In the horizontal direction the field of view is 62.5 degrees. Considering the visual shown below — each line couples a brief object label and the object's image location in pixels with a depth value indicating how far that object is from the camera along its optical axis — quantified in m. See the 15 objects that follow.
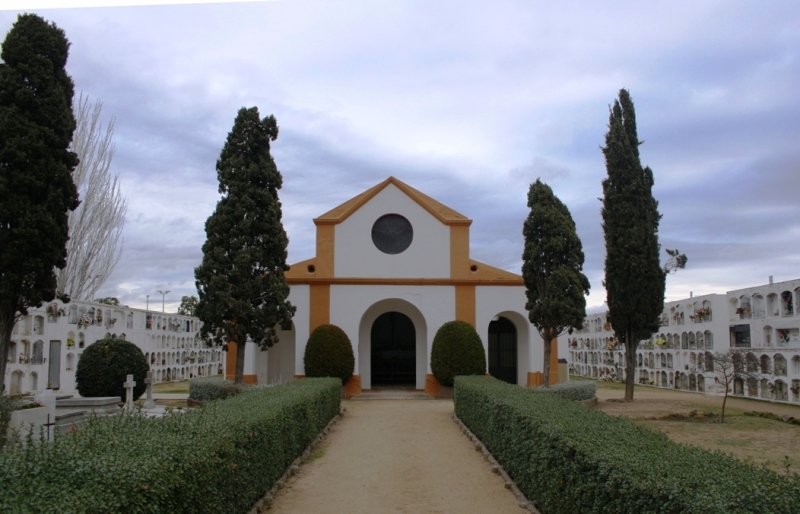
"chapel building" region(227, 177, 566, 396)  21.86
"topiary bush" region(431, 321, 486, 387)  20.23
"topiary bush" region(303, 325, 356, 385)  20.19
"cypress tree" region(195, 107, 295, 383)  17.81
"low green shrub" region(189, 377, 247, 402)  17.45
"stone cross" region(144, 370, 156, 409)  16.44
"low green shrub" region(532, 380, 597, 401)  17.66
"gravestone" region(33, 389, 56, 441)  11.10
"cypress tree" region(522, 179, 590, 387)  18.23
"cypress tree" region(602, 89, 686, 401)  18.72
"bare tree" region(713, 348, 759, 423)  16.45
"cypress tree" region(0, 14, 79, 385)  12.52
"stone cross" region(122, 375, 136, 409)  14.45
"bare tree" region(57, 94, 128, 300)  33.44
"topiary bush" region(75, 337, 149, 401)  15.90
